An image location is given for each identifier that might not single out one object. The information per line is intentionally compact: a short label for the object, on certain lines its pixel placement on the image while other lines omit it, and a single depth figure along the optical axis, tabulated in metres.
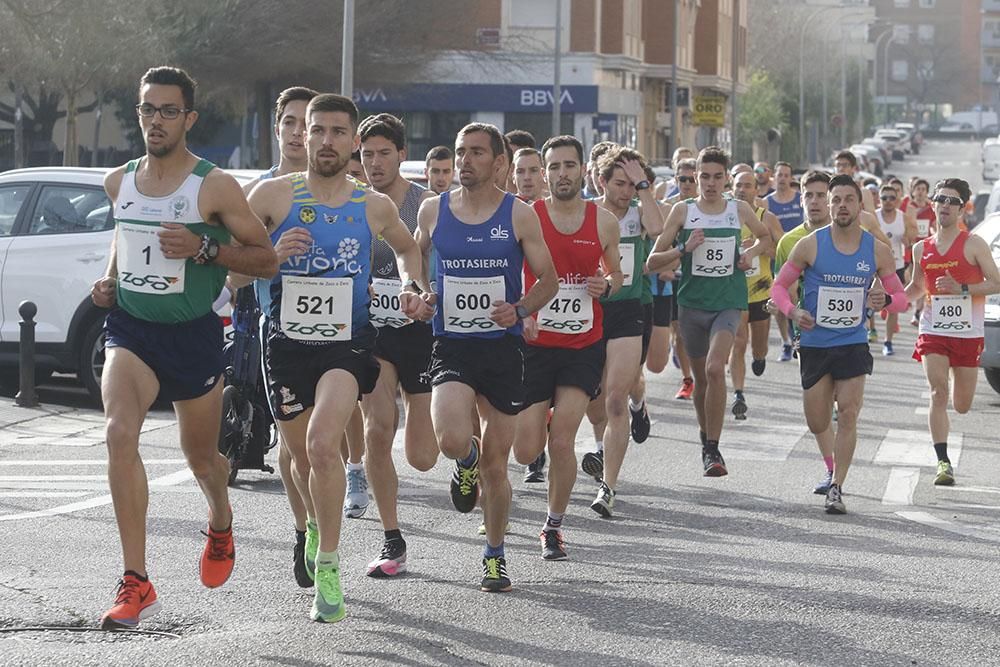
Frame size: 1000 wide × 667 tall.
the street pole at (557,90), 43.70
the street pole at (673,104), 55.22
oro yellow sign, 57.44
